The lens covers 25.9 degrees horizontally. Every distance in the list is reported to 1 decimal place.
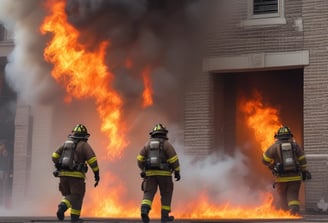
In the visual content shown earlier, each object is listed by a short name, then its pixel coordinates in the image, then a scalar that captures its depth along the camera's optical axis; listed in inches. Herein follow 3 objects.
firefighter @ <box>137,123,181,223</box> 422.0
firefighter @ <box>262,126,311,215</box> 447.2
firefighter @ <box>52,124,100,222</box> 434.6
